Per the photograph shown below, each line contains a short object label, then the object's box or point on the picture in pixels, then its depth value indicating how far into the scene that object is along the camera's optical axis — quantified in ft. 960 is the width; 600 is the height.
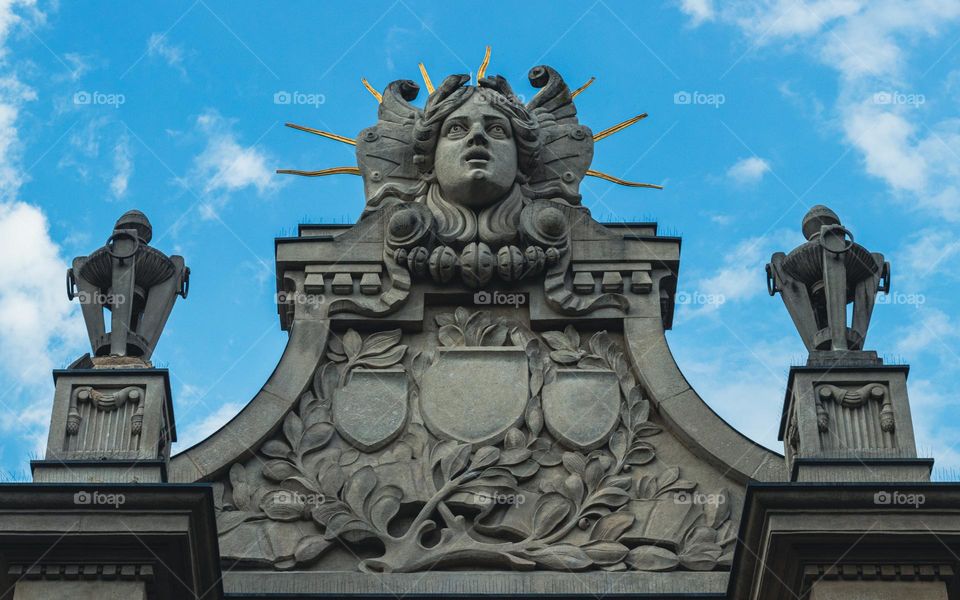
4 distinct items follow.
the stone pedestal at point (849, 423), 59.67
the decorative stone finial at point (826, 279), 64.49
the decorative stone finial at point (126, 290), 64.03
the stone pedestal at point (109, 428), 60.03
